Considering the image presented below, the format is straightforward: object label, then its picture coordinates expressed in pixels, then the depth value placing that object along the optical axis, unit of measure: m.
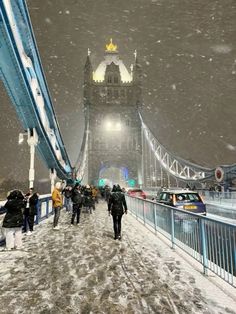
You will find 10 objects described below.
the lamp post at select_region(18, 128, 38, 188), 11.65
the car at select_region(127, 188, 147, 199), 24.35
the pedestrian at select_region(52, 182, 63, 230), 9.23
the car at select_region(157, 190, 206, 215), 10.19
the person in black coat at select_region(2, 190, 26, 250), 6.35
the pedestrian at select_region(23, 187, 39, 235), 8.73
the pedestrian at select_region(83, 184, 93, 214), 15.00
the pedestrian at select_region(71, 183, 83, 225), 10.41
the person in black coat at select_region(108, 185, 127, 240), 7.64
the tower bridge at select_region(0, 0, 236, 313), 3.60
